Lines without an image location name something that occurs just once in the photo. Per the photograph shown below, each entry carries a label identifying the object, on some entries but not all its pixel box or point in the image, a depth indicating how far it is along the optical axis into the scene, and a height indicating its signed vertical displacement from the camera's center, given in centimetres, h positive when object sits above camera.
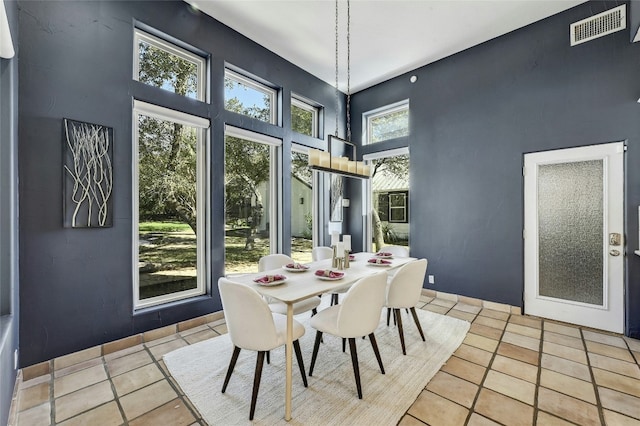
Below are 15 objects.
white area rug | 174 -126
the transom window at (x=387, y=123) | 469 +159
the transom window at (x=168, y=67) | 283 +160
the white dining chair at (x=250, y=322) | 166 -69
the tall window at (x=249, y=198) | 357 +19
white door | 289 -27
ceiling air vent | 281 +198
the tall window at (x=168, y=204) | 285 +8
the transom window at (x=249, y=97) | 359 +159
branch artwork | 229 +32
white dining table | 174 -53
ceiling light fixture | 261 +49
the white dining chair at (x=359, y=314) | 186 -71
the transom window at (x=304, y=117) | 450 +162
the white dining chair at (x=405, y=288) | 241 -68
